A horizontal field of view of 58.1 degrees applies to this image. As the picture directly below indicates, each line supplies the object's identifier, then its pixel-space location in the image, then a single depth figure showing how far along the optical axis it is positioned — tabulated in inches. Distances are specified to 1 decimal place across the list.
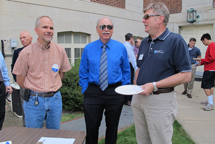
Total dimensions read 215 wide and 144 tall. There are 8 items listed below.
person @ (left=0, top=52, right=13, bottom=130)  141.0
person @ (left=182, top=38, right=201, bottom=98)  277.6
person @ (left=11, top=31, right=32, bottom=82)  153.2
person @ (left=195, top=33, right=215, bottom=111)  220.1
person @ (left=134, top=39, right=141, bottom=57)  329.7
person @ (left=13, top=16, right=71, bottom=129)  98.0
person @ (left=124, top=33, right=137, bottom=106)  218.9
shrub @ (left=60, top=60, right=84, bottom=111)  203.7
